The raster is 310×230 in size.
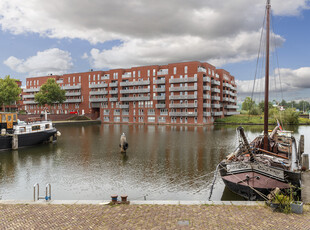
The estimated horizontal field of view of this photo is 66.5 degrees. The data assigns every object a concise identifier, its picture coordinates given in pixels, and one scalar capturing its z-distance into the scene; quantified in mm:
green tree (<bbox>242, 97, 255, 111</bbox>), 159412
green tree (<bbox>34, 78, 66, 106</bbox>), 95000
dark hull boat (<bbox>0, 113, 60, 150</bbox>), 34031
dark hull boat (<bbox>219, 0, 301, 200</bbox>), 14031
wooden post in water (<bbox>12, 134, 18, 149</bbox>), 34094
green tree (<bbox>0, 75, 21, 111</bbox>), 79575
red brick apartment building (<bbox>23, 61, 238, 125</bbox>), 81950
